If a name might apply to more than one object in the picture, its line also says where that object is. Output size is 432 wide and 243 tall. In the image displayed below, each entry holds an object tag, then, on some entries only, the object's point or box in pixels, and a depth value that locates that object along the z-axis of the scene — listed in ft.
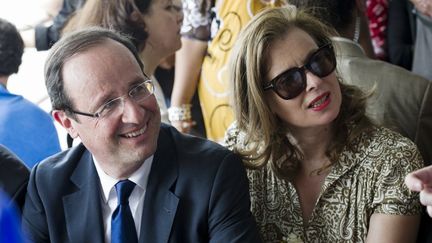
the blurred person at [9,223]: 5.08
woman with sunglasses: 5.24
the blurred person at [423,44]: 8.26
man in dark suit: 4.82
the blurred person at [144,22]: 7.13
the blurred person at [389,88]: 5.82
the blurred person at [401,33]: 9.45
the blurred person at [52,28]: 8.54
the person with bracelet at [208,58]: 7.41
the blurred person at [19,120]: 6.78
